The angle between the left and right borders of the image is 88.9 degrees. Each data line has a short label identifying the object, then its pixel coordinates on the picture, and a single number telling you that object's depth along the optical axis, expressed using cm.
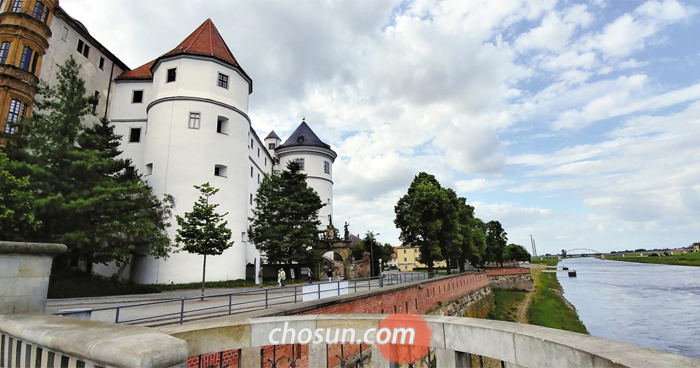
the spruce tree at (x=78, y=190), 1738
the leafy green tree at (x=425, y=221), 3294
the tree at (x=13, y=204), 1523
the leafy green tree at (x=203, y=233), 1698
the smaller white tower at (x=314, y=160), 4600
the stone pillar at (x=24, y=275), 355
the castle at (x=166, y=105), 2294
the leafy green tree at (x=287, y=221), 2769
